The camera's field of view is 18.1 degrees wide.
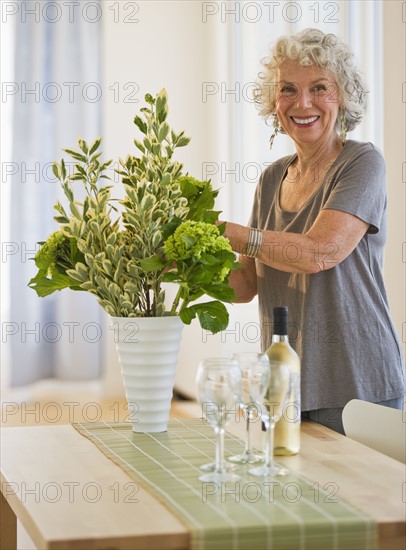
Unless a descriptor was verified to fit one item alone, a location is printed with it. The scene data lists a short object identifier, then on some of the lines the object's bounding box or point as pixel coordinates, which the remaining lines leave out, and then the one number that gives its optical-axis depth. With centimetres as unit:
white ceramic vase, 292
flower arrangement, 283
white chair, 291
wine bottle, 272
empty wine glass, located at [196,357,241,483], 247
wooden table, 220
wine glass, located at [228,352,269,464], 254
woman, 326
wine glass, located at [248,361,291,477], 253
